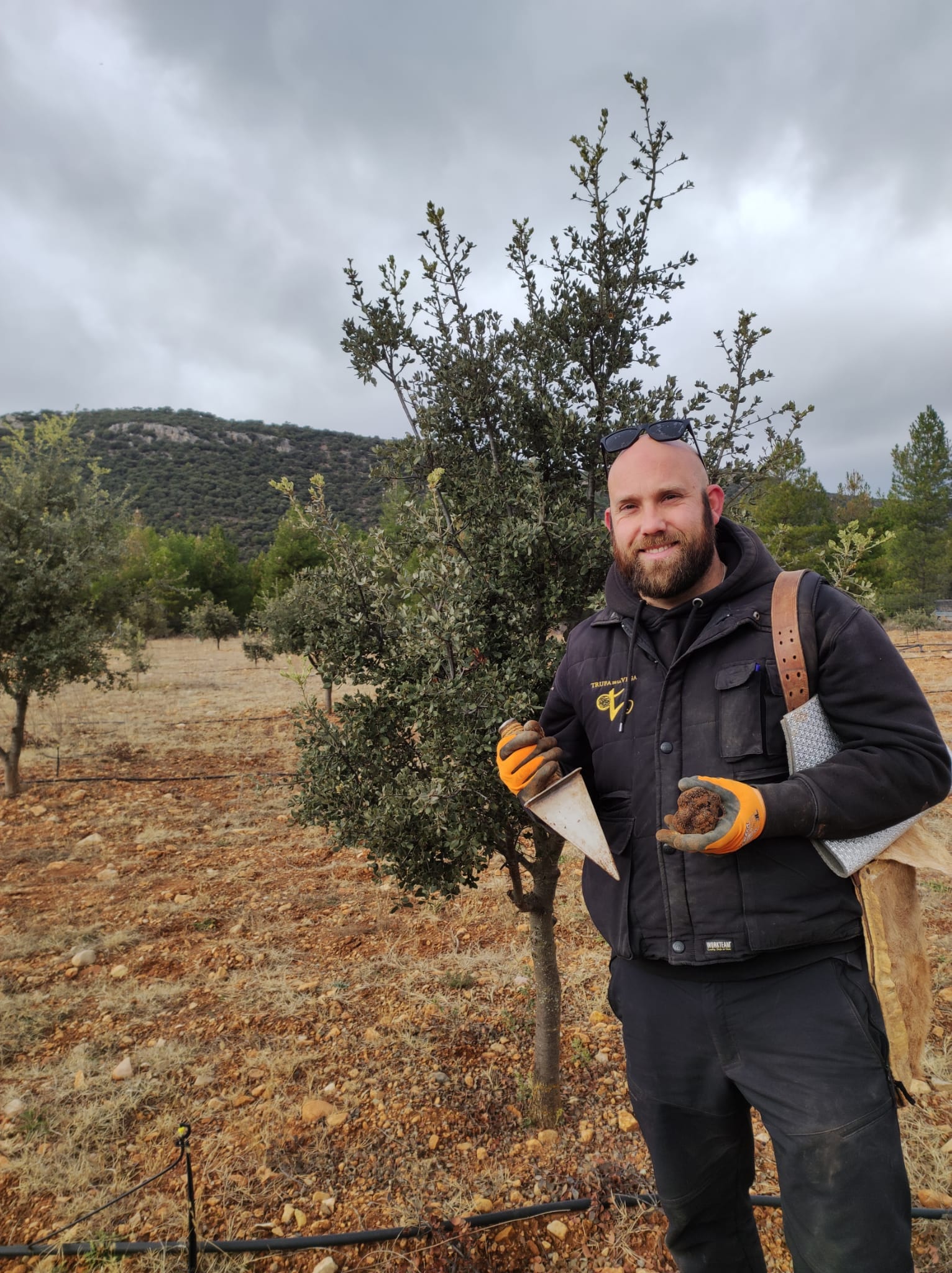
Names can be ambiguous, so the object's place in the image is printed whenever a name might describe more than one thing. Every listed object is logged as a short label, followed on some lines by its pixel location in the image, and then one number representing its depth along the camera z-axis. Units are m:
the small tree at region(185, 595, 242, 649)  32.91
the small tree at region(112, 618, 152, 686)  11.31
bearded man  1.83
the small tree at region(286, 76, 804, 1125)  3.00
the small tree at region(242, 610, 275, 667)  22.50
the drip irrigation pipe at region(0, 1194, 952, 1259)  2.94
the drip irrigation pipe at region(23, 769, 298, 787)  11.05
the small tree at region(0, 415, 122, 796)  9.77
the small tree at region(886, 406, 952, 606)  35.41
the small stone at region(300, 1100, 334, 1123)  3.84
